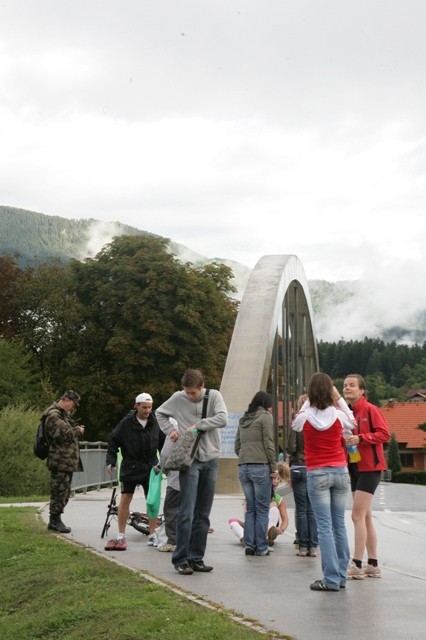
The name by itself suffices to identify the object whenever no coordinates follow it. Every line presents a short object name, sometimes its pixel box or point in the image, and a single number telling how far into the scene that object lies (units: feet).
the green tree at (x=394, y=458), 300.44
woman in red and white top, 30.89
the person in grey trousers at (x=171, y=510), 40.60
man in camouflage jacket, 44.96
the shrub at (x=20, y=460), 82.33
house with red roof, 357.41
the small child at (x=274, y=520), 42.32
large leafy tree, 155.33
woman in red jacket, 32.14
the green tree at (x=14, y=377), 155.48
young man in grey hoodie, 34.01
